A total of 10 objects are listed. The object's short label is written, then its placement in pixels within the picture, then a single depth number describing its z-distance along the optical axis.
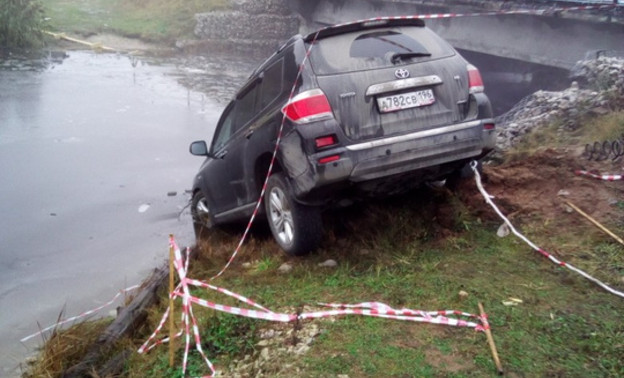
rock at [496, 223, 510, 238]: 5.34
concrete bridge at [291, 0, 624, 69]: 13.34
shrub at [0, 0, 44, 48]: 23.39
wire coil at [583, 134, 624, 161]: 6.62
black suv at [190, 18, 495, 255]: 4.83
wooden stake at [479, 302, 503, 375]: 3.37
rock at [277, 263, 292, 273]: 5.38
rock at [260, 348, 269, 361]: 3.81
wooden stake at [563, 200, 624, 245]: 4.81
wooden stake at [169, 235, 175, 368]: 3.86
